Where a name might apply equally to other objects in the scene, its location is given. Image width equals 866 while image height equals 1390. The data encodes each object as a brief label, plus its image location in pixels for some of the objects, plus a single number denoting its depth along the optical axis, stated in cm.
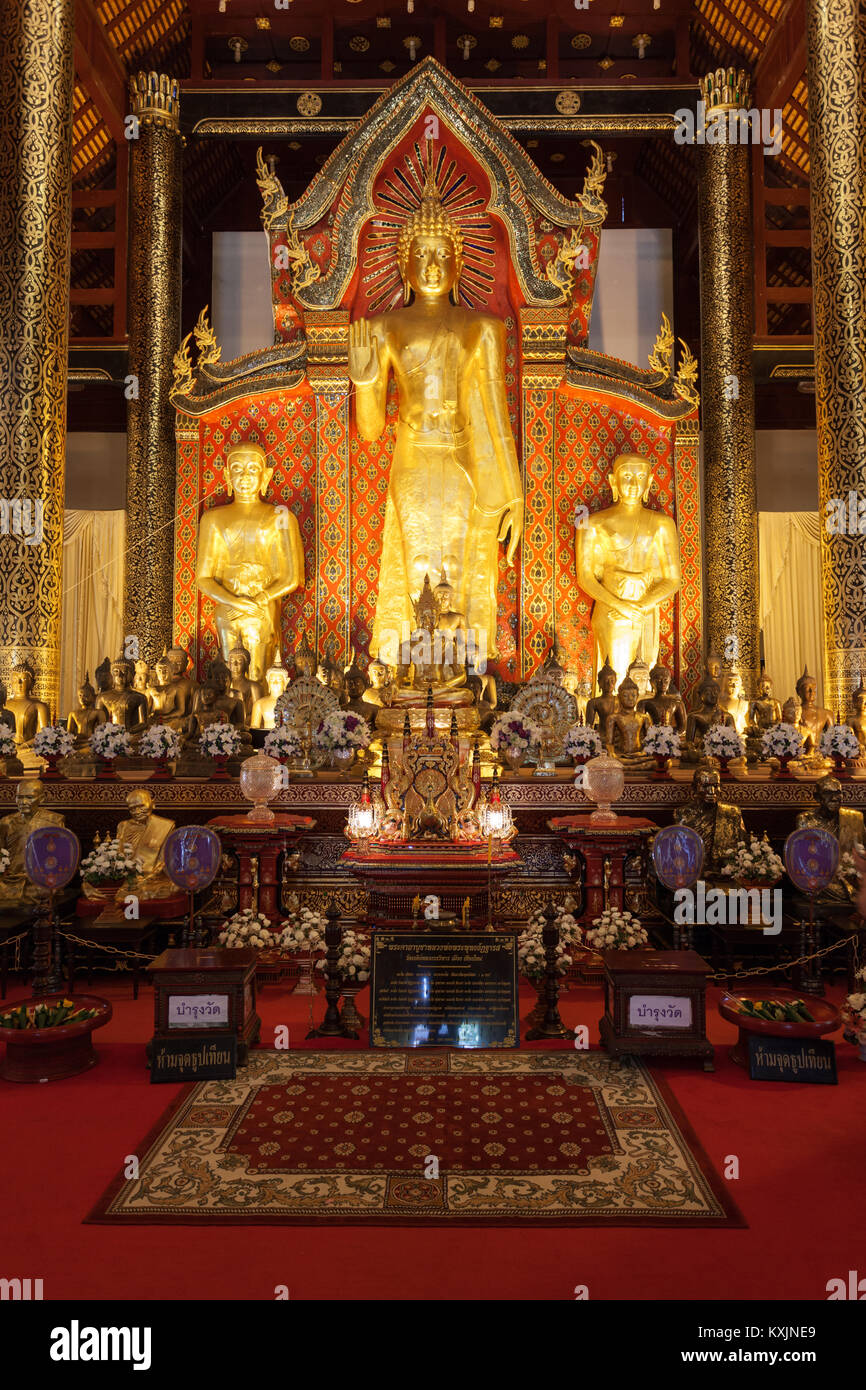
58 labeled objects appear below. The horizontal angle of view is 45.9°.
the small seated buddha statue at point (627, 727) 756
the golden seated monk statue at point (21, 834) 573
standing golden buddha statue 972
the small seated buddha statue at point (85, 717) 786
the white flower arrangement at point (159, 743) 712
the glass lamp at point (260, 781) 615
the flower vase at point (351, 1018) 466
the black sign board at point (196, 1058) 411
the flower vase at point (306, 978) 548
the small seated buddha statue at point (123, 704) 801
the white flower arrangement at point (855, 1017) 430
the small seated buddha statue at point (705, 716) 784
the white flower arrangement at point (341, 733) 729
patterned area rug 302
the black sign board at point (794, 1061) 404
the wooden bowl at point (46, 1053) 405
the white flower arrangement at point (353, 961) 503
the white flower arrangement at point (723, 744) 703
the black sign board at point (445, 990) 436
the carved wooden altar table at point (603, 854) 588
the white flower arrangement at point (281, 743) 695
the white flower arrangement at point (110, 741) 717
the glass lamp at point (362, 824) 587
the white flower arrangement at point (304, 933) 550
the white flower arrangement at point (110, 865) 576
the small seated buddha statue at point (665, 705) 820
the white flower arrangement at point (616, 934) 564
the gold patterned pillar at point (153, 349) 1042
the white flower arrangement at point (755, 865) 579
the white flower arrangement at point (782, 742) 712
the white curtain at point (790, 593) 1314
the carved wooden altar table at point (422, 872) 557
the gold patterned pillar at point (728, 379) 1030
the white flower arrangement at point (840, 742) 705
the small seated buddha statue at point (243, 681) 908
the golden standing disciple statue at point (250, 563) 996
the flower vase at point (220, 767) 703
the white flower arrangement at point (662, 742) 706
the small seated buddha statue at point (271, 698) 916
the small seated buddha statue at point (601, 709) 792
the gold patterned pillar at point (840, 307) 809
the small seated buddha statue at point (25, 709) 766
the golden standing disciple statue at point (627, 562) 986
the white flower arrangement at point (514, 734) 738
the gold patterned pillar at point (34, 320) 805
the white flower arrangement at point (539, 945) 522
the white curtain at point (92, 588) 1316
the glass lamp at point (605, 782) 614
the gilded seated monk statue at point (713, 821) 600
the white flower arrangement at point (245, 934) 566
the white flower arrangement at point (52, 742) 716
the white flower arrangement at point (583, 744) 709
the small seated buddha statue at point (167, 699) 824
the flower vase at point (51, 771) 687
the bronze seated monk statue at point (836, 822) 566
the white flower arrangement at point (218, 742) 711
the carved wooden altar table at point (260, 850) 594
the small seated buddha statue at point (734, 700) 900
